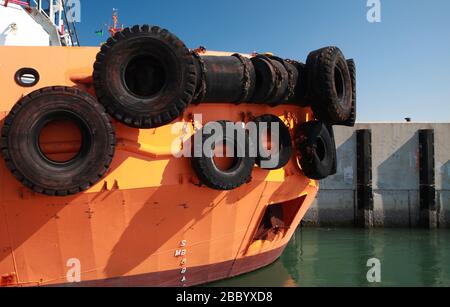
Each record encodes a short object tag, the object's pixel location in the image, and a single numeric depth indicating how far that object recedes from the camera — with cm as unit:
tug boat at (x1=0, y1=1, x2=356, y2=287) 539
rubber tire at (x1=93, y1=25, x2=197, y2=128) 558
